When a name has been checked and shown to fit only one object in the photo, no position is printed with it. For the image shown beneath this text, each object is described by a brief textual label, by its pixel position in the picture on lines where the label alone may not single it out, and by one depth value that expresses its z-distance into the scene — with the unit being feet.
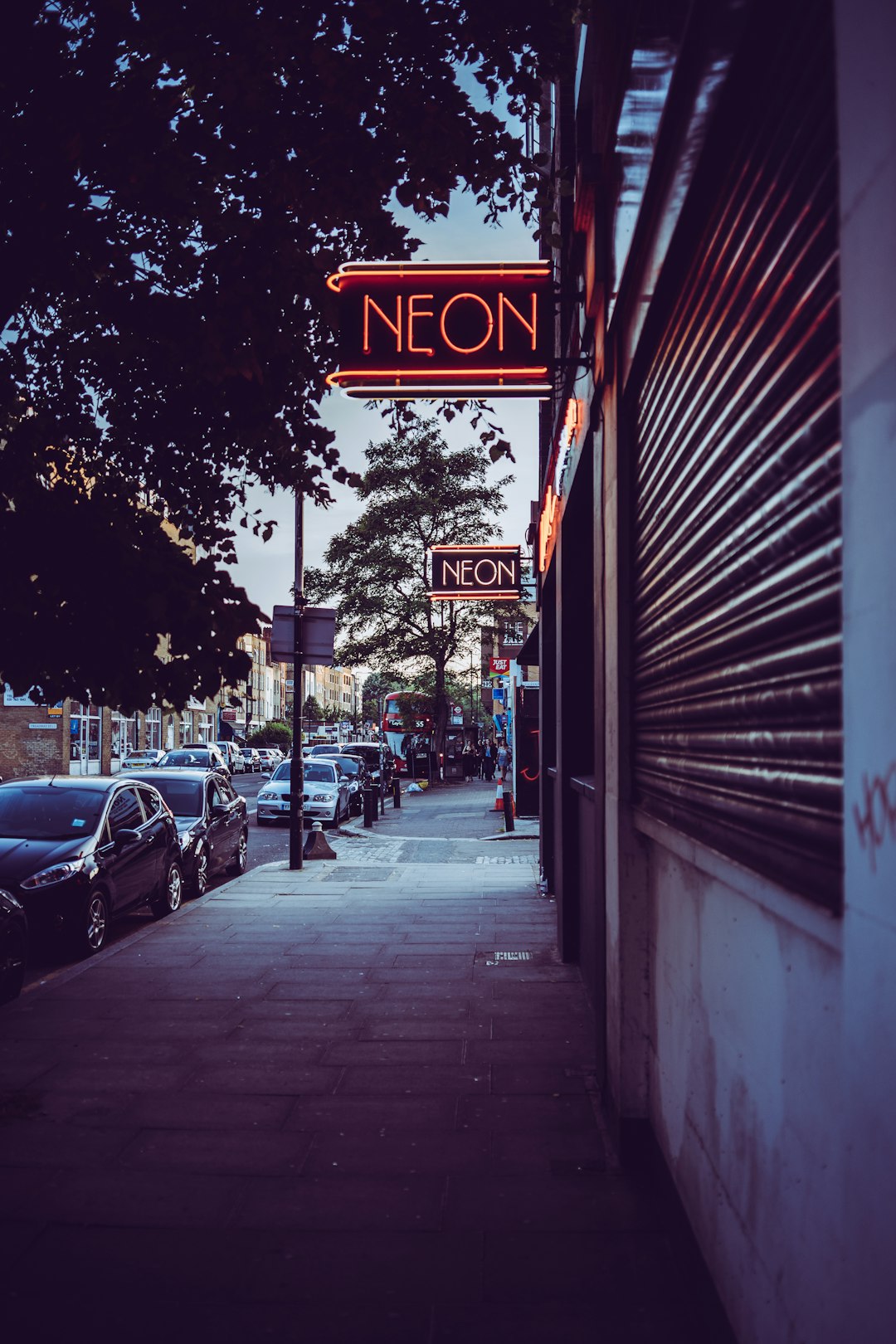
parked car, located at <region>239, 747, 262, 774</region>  214.07
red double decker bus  176.04
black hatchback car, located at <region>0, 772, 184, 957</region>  30.71
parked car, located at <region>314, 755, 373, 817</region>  97.25
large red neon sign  22.81
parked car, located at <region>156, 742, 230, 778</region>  144.46
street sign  52.06
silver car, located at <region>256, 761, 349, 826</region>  82.33
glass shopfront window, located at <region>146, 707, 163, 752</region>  226.58
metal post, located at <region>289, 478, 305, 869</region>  52.01
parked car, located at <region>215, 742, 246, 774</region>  185.06
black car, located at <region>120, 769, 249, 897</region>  44.01
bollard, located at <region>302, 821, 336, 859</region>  59.41
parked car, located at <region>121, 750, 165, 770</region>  161.27
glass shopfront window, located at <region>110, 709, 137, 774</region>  201.16
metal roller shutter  6.75
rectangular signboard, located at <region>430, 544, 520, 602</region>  71.82
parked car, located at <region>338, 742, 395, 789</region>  141.79
